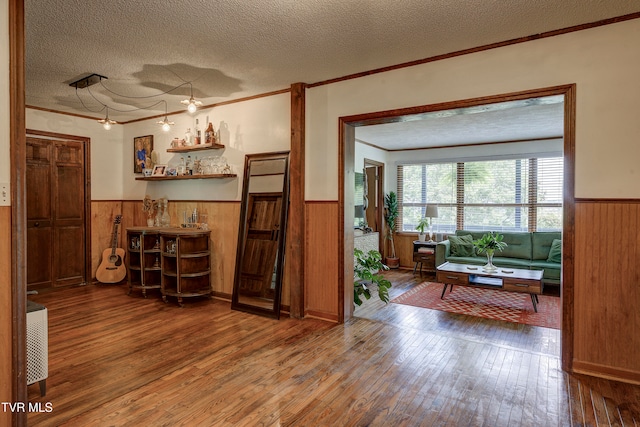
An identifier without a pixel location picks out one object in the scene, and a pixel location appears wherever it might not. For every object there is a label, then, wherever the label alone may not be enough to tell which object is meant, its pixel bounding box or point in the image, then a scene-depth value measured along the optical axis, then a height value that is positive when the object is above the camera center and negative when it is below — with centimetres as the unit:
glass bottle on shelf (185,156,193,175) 501 +57
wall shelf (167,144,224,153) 475 +83
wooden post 409 +6
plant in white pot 733 -39
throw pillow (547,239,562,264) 574 -69
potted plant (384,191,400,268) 758 -15
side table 674 -85
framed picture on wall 565 +91
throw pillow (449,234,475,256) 641 -66
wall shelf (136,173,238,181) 468 +45
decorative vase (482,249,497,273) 509 -82
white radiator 236 -91
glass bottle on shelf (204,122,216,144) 477 +98
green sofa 567 -79
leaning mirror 425 -31
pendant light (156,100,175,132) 449 +105
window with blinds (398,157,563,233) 649 +29
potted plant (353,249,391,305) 439 -85
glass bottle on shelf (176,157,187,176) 507 +56
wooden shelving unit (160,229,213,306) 456 -70
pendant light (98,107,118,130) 459 +111
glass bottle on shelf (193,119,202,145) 493 +96
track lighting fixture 370 +141
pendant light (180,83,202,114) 366 +108
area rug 430 -128
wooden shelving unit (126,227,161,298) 486 -69
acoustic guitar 561 -90
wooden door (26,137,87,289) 511 -6
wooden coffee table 452 -92
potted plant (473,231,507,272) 515 -54
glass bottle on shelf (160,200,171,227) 538 -14
